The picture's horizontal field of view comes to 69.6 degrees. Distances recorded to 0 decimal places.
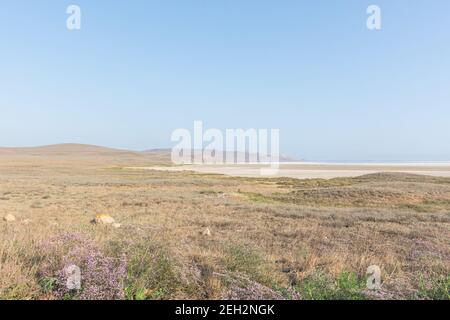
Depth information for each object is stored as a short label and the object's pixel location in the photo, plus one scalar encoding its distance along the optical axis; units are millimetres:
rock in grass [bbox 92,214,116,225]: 11836
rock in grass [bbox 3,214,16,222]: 13316
